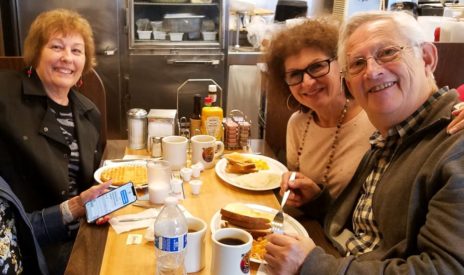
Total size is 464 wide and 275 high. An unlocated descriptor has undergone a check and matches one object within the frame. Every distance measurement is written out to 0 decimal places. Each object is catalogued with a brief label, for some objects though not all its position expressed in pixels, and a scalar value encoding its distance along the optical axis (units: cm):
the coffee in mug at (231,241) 92
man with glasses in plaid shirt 78
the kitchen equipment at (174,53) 361
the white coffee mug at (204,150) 159
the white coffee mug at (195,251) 94
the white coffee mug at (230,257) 87
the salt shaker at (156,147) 171
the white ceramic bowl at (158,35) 372
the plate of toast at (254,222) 103
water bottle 88
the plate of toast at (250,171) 145
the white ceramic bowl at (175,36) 374
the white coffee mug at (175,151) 154
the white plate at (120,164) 148
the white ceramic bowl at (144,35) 365
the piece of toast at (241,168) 154
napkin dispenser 177
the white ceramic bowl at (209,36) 374
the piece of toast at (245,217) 108
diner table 98
